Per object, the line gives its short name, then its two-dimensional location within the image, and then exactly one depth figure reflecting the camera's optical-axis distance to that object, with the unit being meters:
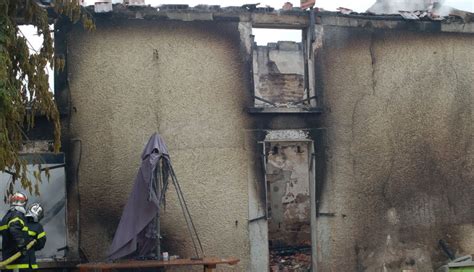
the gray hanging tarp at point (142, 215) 8.72
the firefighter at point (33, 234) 8.57
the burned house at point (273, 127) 9.97
